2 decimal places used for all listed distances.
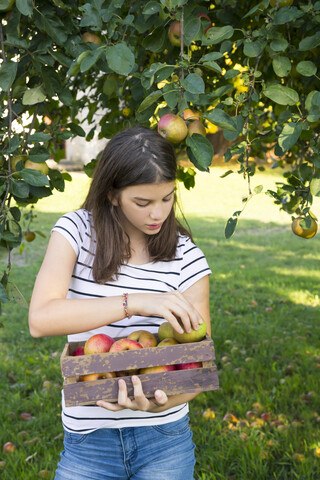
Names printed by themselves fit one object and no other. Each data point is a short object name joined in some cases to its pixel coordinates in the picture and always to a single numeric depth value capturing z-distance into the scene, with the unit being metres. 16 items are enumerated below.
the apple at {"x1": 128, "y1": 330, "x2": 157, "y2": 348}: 1.31
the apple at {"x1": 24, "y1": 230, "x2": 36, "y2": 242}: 2.83
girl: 1.24
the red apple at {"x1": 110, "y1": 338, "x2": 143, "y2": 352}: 1.23
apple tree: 1.29
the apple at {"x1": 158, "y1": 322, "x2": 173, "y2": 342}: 1.32
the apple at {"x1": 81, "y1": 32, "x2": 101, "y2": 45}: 1.66
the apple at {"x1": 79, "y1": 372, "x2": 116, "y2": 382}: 1.21
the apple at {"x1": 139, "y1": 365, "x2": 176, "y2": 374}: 1.23
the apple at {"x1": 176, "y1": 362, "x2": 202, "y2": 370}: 1.25
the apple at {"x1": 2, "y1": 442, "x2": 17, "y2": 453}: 2.57
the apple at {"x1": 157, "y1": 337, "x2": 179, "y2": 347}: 1.28
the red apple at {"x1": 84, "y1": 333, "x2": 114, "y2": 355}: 1.25
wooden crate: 1.16
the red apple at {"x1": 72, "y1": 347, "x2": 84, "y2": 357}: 1.34
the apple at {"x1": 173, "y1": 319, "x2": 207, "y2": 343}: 1.25
